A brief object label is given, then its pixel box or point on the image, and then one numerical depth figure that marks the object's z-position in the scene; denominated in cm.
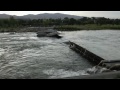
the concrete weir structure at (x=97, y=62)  649
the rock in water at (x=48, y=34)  3228
